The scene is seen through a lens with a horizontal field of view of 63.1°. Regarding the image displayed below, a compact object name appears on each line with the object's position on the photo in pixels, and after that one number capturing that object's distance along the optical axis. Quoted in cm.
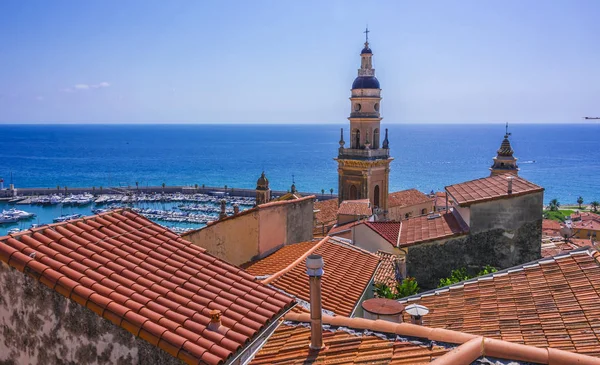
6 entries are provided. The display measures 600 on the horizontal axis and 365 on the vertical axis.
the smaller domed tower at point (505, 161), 3372
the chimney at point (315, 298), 511
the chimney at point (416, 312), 664
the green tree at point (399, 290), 1077
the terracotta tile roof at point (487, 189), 1283
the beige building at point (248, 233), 1130
